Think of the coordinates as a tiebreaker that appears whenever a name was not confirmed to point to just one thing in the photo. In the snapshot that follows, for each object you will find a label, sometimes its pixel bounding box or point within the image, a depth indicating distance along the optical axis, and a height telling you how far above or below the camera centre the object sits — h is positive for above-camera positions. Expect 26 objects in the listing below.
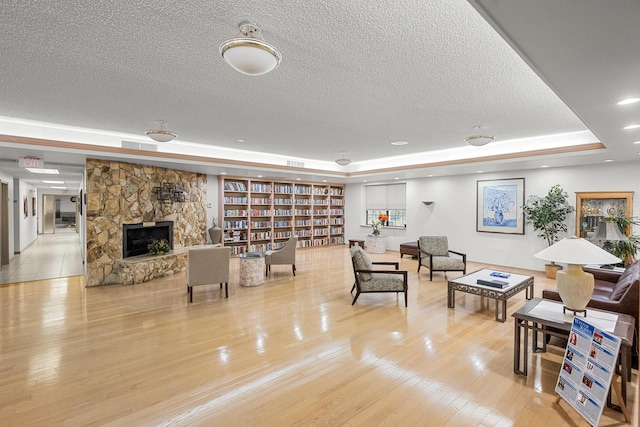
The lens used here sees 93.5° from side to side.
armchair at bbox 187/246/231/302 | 4.93 -0.92
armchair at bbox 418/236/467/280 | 6.12 -0.86
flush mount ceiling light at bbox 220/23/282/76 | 1.99 +1.08
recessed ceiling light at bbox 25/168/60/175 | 7.24 +0.97
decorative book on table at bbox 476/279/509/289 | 4.18 -0.99
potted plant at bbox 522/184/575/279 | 6.45 +0.00
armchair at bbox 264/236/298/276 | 6.67 -0.96
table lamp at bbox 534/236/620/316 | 2.48 -0.43
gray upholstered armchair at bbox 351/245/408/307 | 4.58 -1.04
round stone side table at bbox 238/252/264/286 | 5.79 -1.12
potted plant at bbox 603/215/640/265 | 5.15 -0.50
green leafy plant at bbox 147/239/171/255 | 6.72 -0.81
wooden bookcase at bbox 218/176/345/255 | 9.12 -0.04
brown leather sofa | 2.94 -0.90
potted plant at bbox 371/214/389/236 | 9.70 -0.36
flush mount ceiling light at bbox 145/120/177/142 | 4.13 +1.05
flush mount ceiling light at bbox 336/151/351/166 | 6.99 +1.20
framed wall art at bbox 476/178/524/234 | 7.36 +0.20
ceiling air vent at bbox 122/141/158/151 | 5.43 +1.19
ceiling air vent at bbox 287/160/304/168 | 8.05 +1.31
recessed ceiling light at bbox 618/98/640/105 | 2.56 +0.99
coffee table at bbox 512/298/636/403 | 2.39 -0.94
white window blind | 10.21 +0.57
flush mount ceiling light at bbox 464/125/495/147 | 4.45 +1.11
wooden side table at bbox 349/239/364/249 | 10.34 -1.02
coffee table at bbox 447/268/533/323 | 4.02 -1.04
